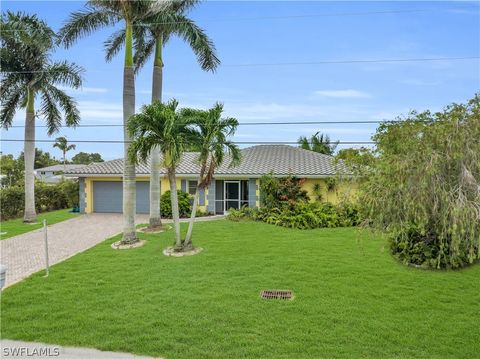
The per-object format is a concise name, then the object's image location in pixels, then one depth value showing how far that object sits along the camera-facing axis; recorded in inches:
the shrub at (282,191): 767.7
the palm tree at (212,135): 471.2
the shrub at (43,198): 901.8
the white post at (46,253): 412.7
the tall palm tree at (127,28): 533.0
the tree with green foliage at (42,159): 2625.5
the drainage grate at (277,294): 340.2
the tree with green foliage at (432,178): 226.4
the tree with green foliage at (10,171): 1561.3
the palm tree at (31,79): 727.1
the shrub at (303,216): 669.3
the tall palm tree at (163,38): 606.5
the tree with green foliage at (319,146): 1339.8
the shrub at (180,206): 833.5
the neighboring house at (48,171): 2308.8
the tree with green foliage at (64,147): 2446.6
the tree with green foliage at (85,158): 3075.8
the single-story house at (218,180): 854.5
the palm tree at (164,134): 463.2
